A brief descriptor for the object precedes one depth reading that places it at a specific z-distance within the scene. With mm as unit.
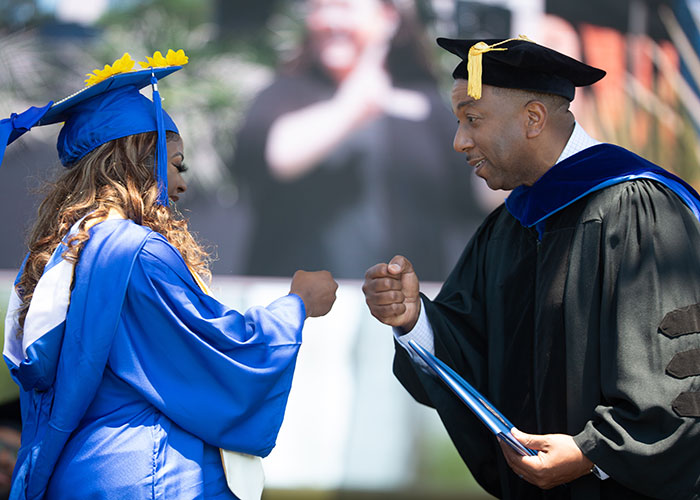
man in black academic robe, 4465
